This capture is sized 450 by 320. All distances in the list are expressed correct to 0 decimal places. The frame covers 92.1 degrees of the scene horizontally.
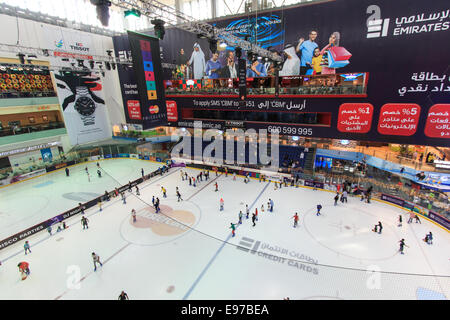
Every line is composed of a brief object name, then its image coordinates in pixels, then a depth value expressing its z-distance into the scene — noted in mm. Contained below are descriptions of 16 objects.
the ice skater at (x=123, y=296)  10117
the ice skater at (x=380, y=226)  14774
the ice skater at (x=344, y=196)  19072
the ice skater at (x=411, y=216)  15961
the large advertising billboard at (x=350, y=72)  15836
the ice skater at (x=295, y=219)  15922
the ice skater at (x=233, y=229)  15068
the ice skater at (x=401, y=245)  12969
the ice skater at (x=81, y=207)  18941
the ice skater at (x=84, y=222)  16656
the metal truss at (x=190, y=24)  11242
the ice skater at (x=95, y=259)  12602
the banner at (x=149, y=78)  15078
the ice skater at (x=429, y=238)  13678
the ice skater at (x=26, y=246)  14071
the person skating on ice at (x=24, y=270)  12138
